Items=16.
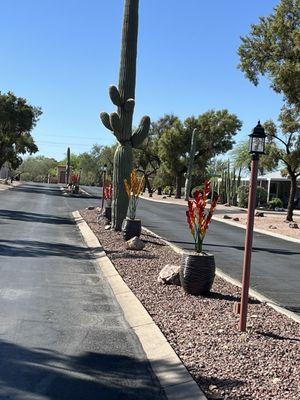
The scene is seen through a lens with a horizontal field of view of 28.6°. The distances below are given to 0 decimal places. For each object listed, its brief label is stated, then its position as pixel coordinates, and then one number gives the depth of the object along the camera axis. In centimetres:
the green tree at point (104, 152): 10499
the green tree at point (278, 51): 2046
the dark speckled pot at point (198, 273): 820
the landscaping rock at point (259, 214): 3390
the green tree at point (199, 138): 5578
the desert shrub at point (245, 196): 4606
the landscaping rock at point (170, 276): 905
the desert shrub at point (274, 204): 4468
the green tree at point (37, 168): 13376
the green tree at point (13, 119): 4716
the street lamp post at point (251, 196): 625
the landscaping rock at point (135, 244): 1347
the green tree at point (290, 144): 2671
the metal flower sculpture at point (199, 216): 818
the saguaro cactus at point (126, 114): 1645
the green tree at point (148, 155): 6675
